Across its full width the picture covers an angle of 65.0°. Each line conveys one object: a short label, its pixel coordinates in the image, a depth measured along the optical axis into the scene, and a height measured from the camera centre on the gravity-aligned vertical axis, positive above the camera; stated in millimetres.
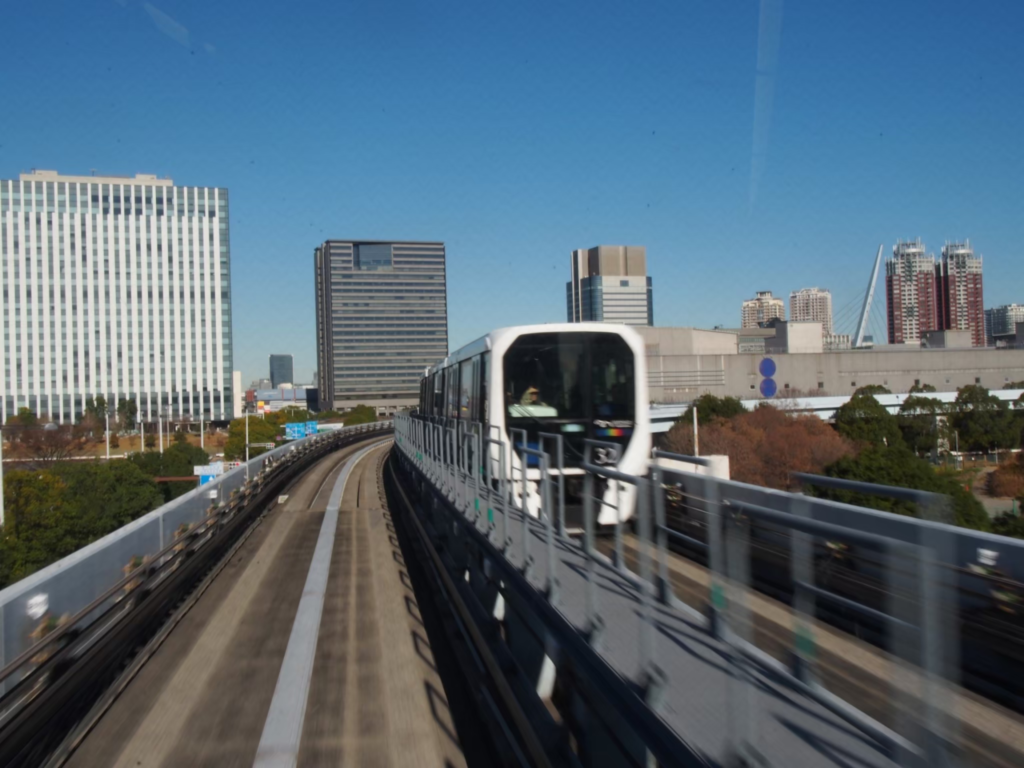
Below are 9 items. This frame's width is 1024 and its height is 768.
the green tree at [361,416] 117625 -2757
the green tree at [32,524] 36969 -5962
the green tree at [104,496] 44188 -5508
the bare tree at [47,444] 59688 -2949
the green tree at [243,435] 78500 -3727
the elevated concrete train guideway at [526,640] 2570 -1790
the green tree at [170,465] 58688 -4897
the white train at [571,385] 12242 +130
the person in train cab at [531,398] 12508 -55
